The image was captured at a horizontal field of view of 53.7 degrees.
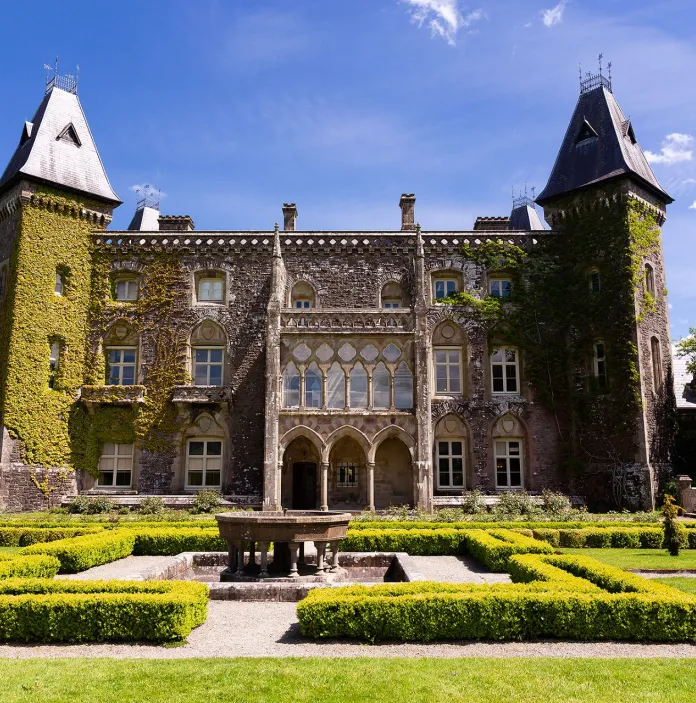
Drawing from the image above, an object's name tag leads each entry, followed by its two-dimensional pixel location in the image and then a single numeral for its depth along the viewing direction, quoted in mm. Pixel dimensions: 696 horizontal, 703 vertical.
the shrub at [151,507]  25331
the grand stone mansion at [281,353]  26391
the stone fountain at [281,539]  12750
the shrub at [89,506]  25484
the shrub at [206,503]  25562
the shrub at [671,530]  16344
